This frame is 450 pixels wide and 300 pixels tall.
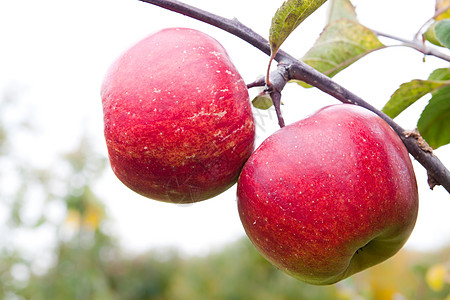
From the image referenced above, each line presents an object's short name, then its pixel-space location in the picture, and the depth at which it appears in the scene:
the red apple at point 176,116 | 0.38
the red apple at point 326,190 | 0.38
